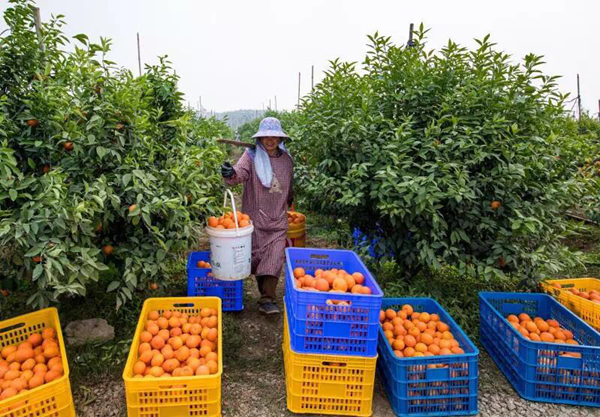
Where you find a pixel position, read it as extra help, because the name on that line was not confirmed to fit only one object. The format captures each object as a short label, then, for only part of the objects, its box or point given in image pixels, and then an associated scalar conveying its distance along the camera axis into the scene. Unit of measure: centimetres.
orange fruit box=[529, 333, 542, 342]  259
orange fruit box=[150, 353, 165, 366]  221
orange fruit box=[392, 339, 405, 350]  247
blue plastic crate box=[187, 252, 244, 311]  340
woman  343
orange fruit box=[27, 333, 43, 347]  235
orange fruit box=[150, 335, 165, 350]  237
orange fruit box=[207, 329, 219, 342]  250
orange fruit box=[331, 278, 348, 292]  238
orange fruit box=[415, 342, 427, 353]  241
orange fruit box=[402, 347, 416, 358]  240
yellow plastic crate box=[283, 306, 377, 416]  223
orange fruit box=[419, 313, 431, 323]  273
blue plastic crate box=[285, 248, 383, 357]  214
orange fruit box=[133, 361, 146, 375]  212
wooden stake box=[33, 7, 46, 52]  279
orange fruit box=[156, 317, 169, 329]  255
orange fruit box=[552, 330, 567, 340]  264
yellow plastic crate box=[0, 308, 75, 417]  187
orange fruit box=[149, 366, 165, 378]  211
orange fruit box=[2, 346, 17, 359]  225
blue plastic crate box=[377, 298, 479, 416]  227
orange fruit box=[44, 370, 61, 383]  209
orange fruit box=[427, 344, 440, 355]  239
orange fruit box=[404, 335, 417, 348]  250
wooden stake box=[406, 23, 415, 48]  373
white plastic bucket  292
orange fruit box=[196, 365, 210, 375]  212
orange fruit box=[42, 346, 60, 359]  226
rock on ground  290
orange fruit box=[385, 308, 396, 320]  277
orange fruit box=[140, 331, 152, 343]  238
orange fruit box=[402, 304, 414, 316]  282
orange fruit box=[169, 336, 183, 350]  239
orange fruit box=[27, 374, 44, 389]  204
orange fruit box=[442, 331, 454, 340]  253
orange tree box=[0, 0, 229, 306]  216
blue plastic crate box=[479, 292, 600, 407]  239
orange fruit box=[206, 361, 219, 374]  216
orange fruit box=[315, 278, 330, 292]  239
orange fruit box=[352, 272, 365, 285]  252
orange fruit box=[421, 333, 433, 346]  248
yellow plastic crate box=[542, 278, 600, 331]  297
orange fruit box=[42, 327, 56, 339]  239
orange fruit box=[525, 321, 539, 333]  271
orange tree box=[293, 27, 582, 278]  285
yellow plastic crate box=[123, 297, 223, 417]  200
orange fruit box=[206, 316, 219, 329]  261
